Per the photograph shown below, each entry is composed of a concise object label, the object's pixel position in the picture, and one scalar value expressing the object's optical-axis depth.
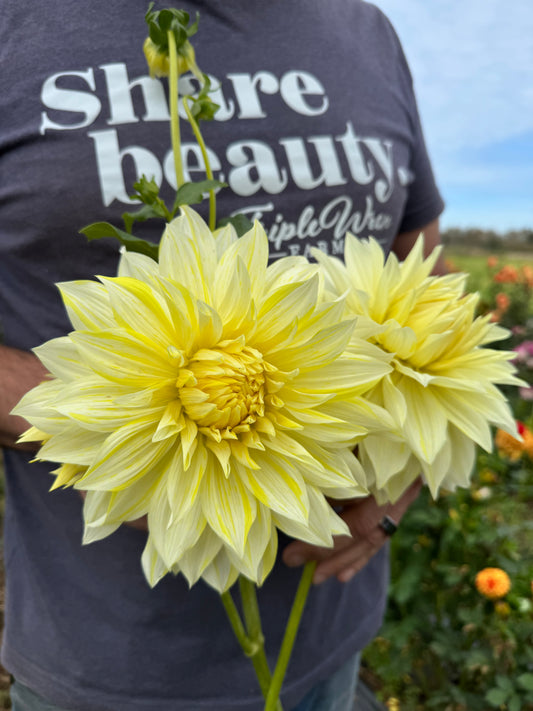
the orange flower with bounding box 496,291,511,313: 4.02
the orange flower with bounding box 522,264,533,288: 4.29
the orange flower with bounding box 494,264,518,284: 4.24
